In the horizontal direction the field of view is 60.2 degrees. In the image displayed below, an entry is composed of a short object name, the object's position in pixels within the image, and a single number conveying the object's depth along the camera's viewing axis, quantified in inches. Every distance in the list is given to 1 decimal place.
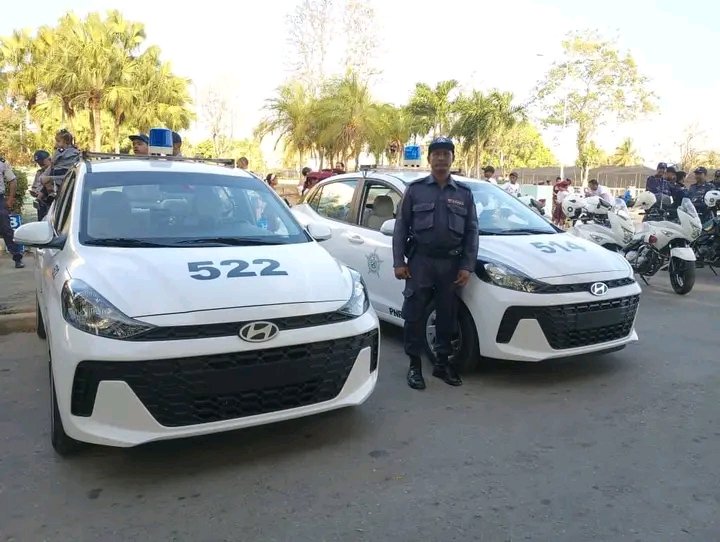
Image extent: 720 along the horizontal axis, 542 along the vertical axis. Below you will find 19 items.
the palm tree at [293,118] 993.5
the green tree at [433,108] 1153.4
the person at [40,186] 323.0
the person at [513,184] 564.9
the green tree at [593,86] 1288.1
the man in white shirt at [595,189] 438.8
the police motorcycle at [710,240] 380.8
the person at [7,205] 332.2
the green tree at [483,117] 1085.8
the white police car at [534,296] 173.2
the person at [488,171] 547.2
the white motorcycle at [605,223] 353.4
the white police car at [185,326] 114.8
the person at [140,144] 314.0
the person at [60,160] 300.5
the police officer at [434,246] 169.9
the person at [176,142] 318.4
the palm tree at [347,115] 951.0
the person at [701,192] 406.3
